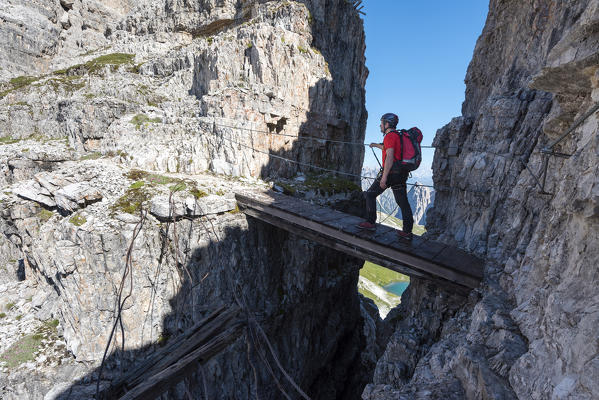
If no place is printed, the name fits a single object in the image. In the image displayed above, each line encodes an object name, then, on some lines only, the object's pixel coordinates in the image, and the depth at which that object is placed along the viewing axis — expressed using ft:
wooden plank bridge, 22.61
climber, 22.77
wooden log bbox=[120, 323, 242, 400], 14.38
